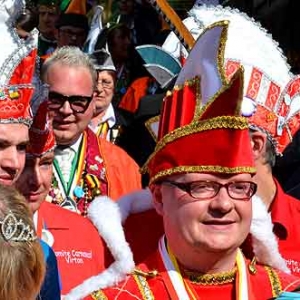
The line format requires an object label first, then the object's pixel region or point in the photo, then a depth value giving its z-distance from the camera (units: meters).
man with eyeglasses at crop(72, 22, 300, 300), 6.25
